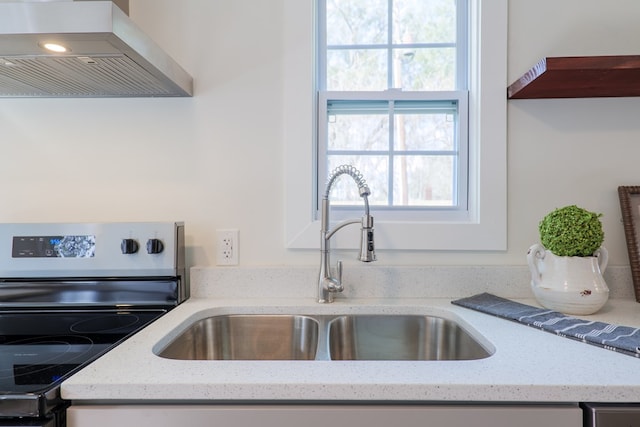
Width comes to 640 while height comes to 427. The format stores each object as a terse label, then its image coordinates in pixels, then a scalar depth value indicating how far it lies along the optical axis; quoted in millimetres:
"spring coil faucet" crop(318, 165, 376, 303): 1071
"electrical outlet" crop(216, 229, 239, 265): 1240
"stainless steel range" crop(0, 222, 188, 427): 1115
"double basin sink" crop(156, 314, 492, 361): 1085
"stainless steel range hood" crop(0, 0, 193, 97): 773
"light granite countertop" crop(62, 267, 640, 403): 622
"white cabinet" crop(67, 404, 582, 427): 625
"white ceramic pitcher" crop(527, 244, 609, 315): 974
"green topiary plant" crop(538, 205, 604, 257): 980
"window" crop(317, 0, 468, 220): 1316
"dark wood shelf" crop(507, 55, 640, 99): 967
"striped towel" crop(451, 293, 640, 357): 772
